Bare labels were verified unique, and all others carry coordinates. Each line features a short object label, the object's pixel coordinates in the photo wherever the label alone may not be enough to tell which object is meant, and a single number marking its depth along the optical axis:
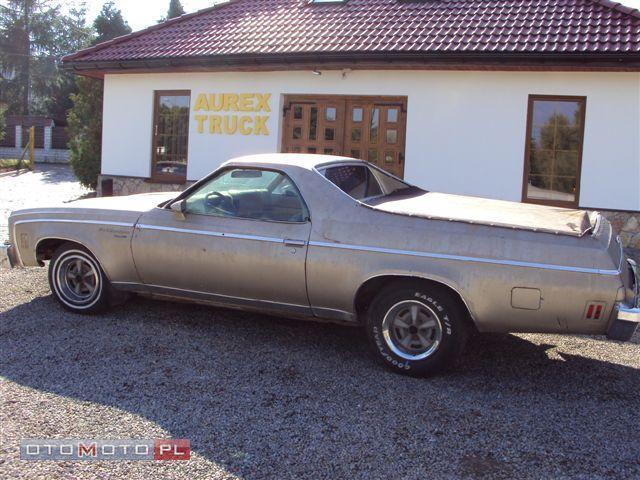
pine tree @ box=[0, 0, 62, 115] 48.00
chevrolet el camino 4.13
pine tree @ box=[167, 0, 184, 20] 39.06
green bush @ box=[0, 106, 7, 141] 28.75
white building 10.16
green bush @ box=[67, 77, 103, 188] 18.30
